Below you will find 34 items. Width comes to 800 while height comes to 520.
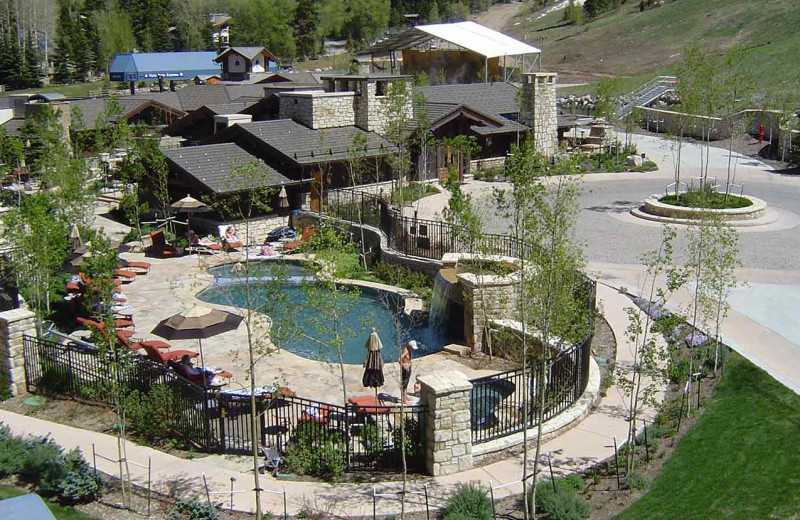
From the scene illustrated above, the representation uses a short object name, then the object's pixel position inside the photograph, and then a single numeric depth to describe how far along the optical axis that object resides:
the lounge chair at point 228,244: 30.96
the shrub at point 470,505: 13.51
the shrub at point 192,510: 13.71
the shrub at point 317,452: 15.31
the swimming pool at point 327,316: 16.56
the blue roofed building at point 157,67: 91.94
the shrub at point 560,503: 13.69
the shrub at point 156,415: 16.86
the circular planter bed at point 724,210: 34.62
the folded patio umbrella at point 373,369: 17.59
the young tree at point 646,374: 15.59
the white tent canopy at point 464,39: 64.12
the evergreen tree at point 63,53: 116.56
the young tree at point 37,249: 20.94
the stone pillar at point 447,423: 15.01
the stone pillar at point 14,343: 19.67
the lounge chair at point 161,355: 19.25
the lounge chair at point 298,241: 31.63
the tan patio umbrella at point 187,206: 32.25
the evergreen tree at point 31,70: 107.50
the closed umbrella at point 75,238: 28.20
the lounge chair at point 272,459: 15.38
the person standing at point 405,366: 17.15
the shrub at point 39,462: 15.24
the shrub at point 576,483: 14.77
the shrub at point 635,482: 14.72
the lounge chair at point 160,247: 31.77
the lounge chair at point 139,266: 29.03
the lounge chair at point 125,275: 27.77
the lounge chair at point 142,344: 20.14
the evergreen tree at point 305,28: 134.75
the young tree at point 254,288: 13.37
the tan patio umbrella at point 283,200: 34.41
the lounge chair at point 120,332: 17.67
